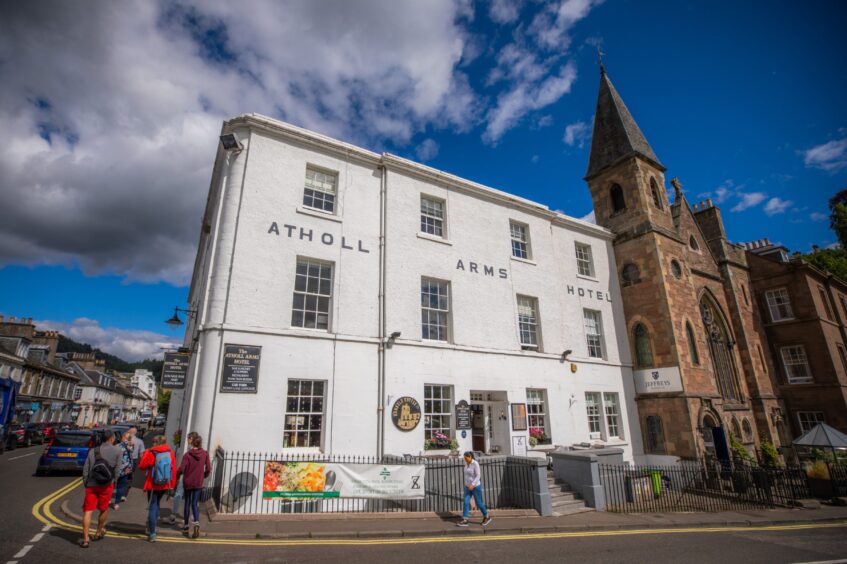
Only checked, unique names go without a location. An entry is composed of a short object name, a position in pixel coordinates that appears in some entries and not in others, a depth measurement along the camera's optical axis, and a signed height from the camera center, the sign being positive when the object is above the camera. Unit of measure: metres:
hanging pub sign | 11.93 +1.42
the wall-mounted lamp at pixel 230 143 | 11.98 +7.91
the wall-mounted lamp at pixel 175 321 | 15.67 +3.70
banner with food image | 8.94 -1.41
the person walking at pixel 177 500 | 8.51 -1.64
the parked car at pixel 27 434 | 24.69 -0.71
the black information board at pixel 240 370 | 10.34 +1.21
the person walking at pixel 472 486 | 9.01 -1.59
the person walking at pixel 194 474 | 7.30 -0.95
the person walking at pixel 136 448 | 10.31 -0.73
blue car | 13.91 -1.02
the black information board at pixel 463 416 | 13.16 -0.05
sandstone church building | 17.38 +5.08
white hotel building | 11.12 +3.31
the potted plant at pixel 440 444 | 12.59 -0.88
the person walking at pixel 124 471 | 9.43 -1.17
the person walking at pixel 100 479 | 6.83 -0.96
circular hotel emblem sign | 12.18 +0.06
